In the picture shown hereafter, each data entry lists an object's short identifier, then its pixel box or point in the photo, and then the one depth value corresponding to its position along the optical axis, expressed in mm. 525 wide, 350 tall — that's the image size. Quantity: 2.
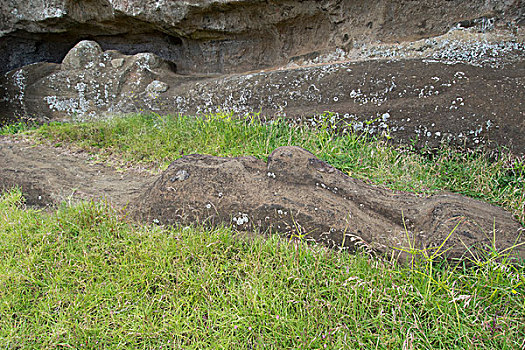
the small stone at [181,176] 2468
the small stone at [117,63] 5387
